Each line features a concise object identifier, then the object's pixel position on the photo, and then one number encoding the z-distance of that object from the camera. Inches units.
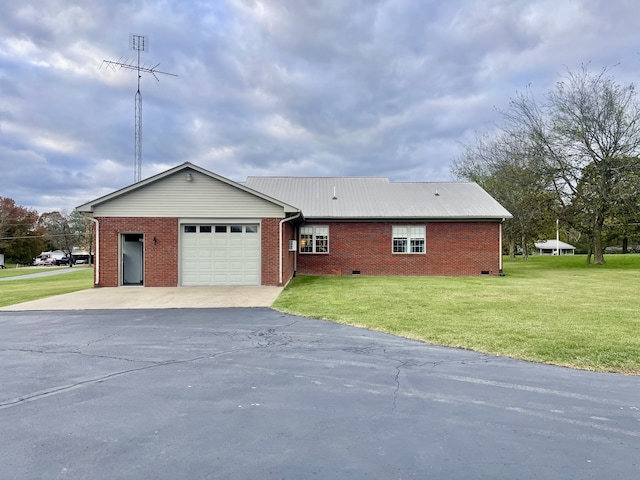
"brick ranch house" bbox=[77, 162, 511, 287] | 592.1
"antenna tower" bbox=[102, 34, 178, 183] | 682.2
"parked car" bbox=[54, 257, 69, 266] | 2740.9
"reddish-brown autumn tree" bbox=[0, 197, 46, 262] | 2541.8
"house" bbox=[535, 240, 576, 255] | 3117.4
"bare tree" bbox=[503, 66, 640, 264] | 994.1
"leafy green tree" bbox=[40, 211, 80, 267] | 2878.9
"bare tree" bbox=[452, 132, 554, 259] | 1146.0
